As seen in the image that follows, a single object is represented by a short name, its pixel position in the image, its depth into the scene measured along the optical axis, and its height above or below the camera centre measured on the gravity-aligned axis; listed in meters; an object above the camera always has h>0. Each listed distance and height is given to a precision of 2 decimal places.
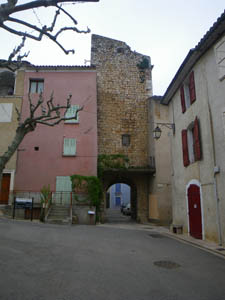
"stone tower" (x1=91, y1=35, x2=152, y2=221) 19.09 +7.20
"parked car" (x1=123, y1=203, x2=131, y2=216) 26.44 -0.96
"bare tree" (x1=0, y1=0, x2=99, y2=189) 3.09 +2.33
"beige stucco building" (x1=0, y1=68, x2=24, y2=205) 16.14 +5.77
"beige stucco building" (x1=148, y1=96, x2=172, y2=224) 16.77 +2.04
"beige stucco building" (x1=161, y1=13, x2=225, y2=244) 8.34 +2.38
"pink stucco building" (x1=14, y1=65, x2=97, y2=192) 16.36 +4.19
